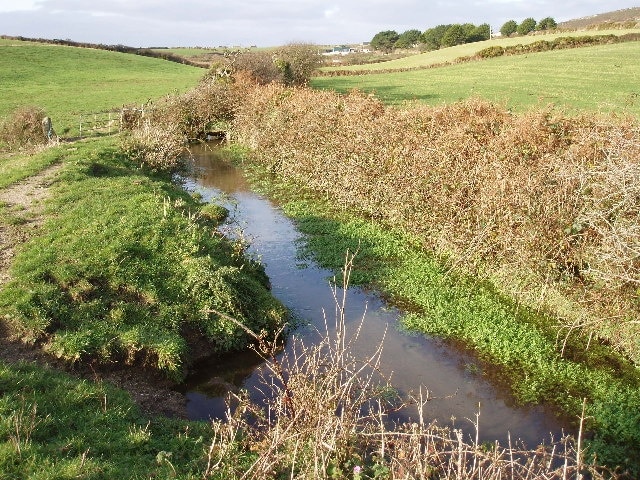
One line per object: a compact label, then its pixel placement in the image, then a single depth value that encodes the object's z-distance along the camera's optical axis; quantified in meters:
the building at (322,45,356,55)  120.75
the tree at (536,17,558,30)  98.18
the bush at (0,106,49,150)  24.06
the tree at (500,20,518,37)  100.56
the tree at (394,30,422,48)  113.50
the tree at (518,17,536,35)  97.88
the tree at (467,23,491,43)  89.69
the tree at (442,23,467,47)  89.69
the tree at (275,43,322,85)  44.06
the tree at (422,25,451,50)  95.40
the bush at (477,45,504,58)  64.88
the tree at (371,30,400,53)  124.04
